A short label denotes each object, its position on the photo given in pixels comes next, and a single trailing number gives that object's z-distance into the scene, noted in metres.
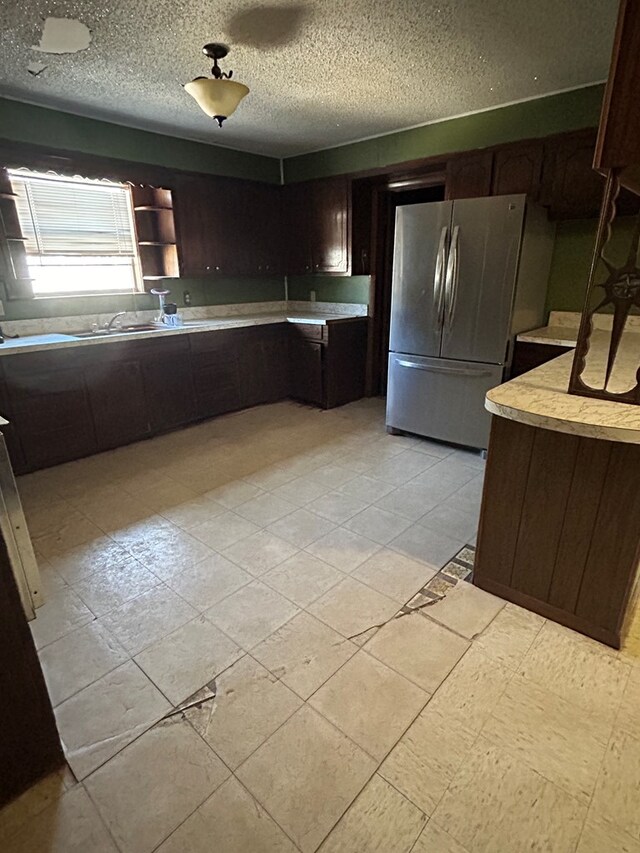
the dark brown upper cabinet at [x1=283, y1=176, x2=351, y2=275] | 4.45
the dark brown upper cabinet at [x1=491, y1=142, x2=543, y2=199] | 3.24
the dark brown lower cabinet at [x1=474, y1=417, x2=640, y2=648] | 1.59
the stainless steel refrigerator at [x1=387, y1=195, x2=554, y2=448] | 2.99
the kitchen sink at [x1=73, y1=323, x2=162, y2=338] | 3.55
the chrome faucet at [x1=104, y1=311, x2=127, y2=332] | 3.81
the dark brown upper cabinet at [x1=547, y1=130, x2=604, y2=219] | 3.00
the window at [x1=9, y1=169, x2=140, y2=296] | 3.42
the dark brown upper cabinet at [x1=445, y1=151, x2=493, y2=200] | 3.46
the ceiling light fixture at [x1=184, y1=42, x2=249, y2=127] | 2.29
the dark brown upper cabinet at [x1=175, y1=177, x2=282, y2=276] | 4.12
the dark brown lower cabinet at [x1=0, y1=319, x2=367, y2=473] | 3.12
